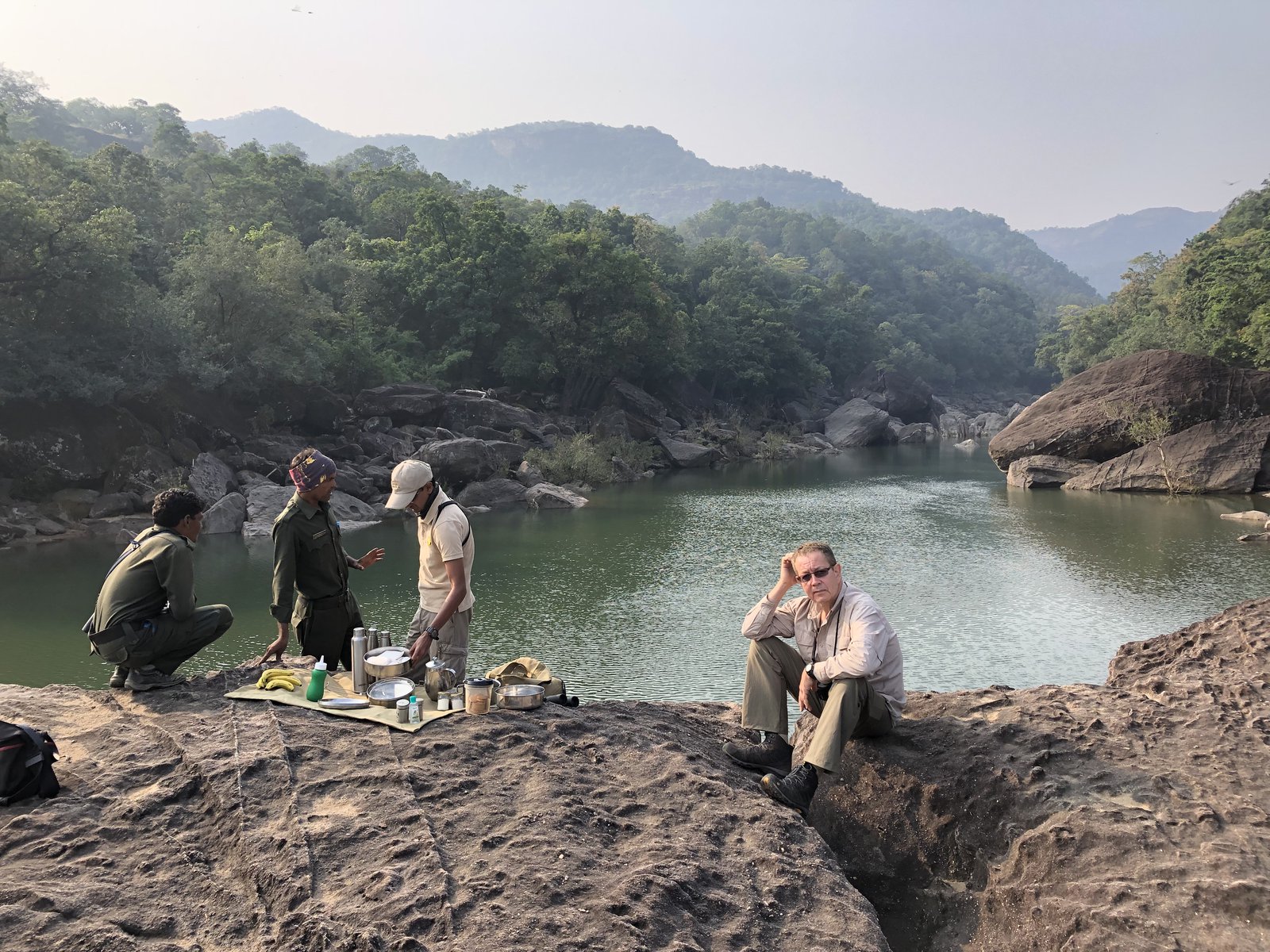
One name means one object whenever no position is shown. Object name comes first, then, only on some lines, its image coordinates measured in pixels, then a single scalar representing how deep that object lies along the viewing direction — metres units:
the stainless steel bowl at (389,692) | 4.91
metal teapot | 4.98
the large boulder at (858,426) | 50.16
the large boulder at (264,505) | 20.67
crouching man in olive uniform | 5.07
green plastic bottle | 4.91
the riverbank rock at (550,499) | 26.03
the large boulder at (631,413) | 38.59
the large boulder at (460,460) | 26.11
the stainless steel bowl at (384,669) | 5.12
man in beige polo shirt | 5.29
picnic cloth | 4.68
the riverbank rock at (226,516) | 20.84
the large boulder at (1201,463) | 24.89
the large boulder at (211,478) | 22.25
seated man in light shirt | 4.47
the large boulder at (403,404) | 29.53
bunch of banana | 5.11
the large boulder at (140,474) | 21.78
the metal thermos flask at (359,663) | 5.11
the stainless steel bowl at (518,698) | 4.99
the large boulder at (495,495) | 25.98
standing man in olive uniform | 5.67
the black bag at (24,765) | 3.73
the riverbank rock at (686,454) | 38.38
